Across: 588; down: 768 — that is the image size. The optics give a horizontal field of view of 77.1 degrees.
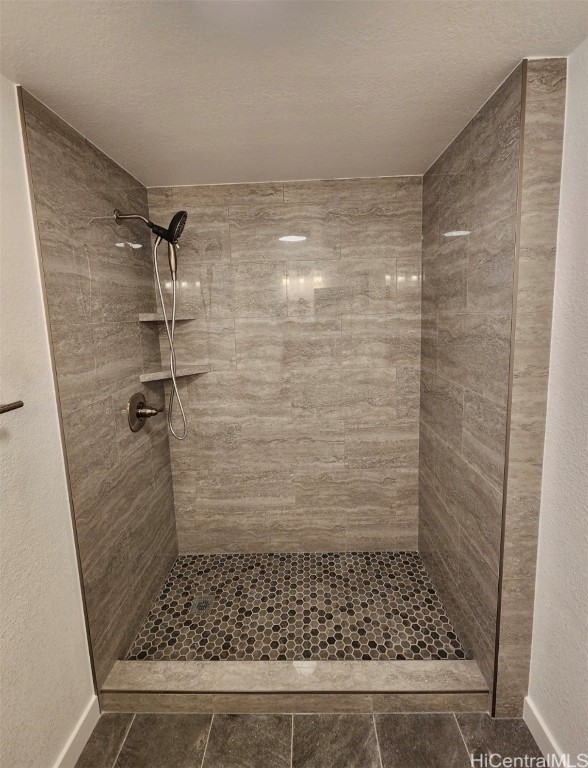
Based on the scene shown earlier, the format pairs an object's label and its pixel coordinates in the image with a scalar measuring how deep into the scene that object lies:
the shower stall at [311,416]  1.29
